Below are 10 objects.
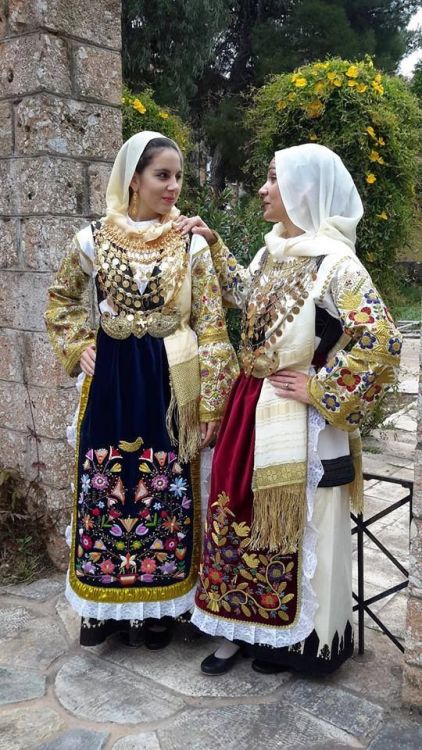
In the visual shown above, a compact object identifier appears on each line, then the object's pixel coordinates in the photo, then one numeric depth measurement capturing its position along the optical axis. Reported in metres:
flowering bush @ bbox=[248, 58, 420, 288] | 4.78
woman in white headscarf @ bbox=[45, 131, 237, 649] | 2.48
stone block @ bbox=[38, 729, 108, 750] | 2.17
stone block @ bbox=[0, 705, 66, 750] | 2.21
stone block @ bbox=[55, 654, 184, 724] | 2.33
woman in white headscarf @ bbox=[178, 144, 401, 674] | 2.17
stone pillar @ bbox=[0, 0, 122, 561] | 3.13
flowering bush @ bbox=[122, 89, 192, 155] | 5.07
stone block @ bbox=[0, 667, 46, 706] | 2.45
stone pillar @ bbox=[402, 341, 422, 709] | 2.16
